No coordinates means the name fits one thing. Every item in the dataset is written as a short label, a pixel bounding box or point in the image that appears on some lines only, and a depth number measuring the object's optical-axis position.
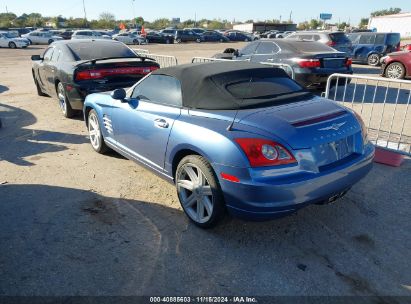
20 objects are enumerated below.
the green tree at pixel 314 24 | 101.22
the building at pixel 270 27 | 71.88
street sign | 78.00
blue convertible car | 2.73
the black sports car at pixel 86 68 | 6.56
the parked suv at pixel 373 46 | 15.80
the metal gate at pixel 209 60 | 7.13
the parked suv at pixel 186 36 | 44.28
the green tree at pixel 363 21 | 118.32
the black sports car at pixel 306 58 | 8.60
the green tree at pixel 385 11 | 129.11
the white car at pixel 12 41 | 34.00
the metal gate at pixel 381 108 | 5.42
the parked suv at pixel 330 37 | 14.02
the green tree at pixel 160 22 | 115.61
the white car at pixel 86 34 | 31.86
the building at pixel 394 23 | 55.41
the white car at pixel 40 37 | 39.00
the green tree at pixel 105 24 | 86.72
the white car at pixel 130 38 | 39.22
